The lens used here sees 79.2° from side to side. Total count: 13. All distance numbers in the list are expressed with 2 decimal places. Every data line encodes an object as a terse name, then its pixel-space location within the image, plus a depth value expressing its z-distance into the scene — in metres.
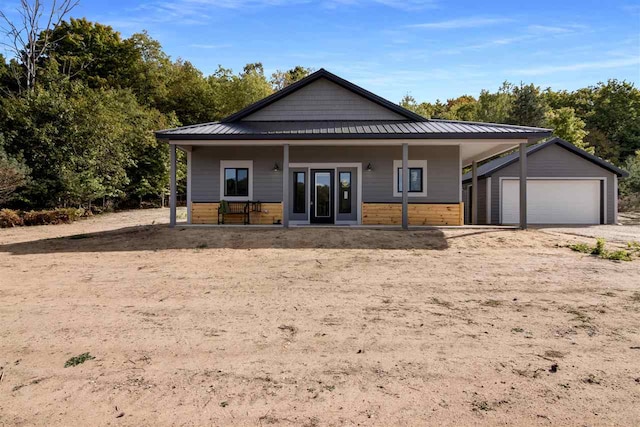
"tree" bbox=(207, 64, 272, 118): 31.94
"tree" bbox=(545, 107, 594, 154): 27.64
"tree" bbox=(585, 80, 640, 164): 36.22
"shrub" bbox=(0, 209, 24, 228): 13.79
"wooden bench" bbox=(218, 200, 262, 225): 12.86
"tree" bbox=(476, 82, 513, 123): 36.69
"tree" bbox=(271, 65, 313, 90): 42.69
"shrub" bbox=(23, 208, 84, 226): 14.32
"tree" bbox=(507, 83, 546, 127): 32.53
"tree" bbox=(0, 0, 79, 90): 22.25
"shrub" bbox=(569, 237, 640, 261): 7.94
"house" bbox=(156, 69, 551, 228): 13.05
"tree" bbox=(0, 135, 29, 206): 14.38
